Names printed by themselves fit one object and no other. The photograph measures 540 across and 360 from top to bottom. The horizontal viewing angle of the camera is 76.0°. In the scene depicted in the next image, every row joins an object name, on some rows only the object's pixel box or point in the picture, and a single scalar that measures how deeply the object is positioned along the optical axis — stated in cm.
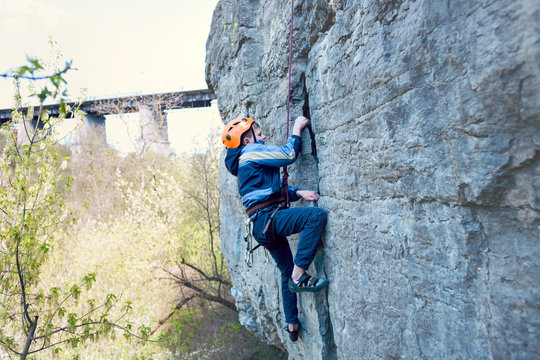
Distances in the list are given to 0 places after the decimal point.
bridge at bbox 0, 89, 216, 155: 1491
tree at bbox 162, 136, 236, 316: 1027
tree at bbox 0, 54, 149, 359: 321
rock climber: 279
